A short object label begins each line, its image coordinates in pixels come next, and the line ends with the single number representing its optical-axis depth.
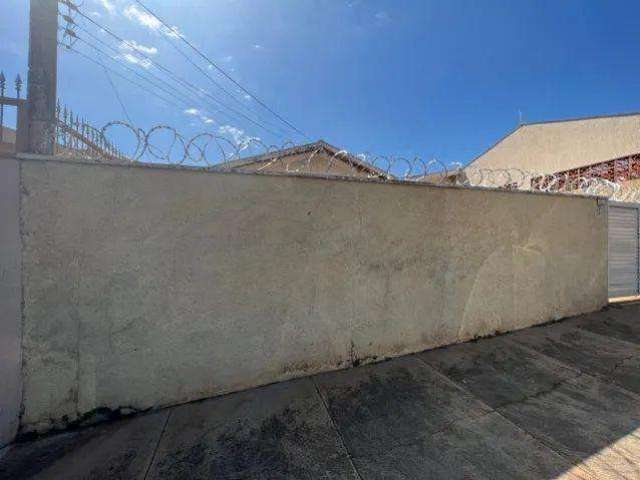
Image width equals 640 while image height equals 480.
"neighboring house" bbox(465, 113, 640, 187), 11.62
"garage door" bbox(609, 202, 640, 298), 5.39
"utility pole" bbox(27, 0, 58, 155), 2.29
